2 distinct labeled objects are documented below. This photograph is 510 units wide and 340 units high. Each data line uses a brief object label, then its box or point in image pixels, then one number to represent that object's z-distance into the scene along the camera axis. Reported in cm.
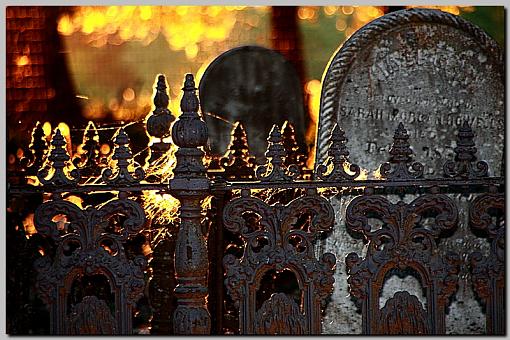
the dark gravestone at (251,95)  1568
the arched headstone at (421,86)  1385
